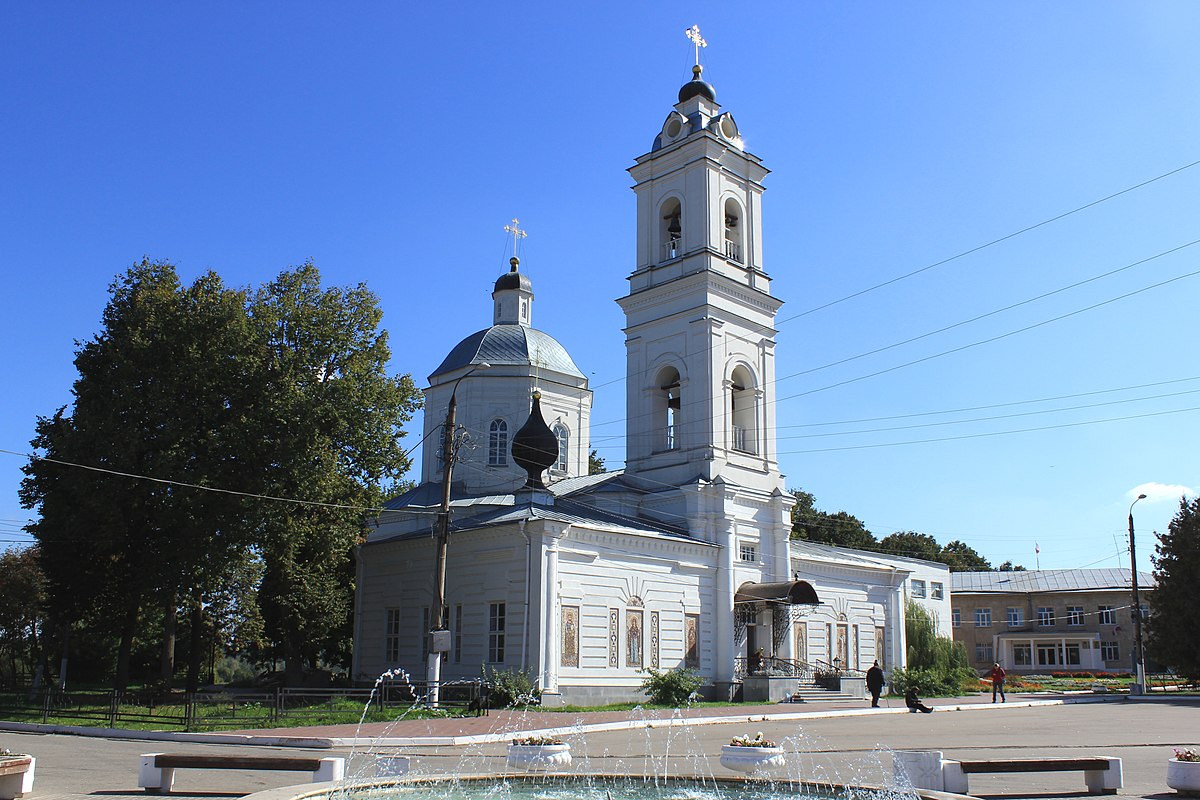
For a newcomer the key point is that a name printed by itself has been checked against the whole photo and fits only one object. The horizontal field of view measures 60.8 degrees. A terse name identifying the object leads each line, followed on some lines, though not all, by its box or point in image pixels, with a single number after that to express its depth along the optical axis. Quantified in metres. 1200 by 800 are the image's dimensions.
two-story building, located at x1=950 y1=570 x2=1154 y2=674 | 67.75
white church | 30.30
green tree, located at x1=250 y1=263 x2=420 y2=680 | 29.91
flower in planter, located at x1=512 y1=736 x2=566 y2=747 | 14.68
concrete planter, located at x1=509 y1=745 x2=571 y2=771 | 14.30
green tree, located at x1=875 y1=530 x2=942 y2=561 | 82.56
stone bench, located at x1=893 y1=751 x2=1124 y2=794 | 11.77
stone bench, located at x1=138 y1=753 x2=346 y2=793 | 11.66
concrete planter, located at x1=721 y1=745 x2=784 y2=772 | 13.79
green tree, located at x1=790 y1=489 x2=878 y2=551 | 70.38
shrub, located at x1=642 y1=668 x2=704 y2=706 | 28.94
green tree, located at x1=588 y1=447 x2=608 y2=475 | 61.00
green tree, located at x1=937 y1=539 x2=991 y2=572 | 87.69
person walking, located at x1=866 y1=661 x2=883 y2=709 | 31.53
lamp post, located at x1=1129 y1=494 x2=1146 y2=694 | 41.75
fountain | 11.34
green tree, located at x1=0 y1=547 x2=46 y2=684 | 48.16
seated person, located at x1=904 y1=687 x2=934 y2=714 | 29.31
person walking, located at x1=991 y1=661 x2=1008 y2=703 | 35.69
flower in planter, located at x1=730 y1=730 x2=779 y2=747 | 14.32
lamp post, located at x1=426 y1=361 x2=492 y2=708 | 25.81
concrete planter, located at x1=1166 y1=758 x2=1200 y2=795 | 12.09
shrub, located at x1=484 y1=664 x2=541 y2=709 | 26.75
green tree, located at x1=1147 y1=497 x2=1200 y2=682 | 43.34
